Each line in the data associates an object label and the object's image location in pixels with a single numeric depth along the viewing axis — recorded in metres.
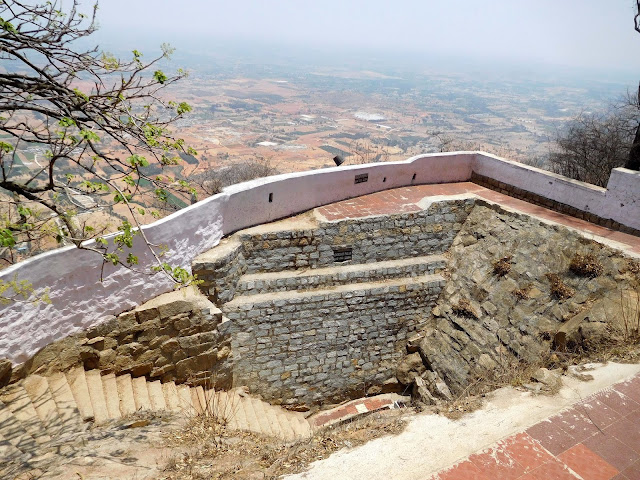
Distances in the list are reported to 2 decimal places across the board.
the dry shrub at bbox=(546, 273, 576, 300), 7.63
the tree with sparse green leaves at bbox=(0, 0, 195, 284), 4.16
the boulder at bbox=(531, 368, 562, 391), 4.95
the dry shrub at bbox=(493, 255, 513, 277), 8.57
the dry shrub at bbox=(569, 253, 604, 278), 7.57
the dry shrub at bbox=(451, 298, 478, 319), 8.60
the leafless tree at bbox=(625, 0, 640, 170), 9.15
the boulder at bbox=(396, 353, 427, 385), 9.13
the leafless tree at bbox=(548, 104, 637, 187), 13.04
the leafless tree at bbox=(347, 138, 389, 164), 35.99
